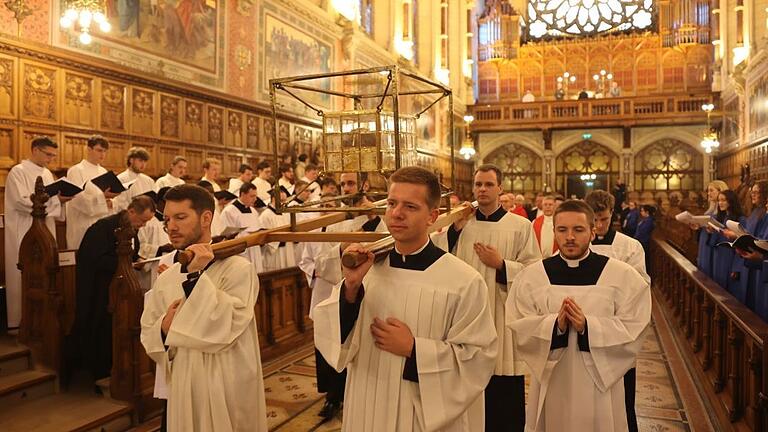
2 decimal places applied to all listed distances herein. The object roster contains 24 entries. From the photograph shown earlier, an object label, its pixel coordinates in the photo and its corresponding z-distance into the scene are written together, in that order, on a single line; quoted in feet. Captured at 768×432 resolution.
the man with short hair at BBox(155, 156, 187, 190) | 24.98
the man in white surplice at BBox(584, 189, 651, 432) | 15.44
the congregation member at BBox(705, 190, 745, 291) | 21.63
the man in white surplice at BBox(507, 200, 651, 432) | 10.58
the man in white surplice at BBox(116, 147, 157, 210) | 22.34
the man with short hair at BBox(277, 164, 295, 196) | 32.11
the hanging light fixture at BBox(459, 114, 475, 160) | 77.66
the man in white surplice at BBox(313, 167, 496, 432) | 7.84
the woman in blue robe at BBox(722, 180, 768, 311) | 18.84
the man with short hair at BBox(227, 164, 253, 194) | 28.45
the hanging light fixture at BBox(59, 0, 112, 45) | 24.31
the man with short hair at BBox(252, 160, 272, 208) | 31.05
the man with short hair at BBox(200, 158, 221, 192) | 28.07
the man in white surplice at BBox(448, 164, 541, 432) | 13.62
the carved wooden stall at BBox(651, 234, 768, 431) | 13.25
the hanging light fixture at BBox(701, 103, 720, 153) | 66.90
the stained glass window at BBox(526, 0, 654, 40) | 92.32
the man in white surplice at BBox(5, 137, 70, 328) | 20.08
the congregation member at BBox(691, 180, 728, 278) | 23.43
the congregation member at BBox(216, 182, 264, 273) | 24.80
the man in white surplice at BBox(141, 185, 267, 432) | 9.56
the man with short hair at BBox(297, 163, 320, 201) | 29.63
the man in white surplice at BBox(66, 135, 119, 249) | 20.18
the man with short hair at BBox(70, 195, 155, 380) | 16.69
